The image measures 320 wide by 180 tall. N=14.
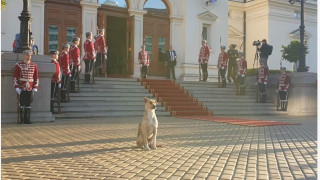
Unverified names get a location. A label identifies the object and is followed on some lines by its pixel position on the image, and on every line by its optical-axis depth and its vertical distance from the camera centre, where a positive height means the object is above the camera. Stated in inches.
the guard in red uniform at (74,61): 584.4 +33.7
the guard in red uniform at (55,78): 512.1 +6.9
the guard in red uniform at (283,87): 701.3 -4.0
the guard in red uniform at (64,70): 550.9 +18.8
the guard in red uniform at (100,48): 657.0 +60.2
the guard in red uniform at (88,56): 617.3 +43.8
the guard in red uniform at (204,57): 764.6 +53.7
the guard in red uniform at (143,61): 748.6 +43.9
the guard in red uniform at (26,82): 438.6 +1.1
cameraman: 740.6 +62.9
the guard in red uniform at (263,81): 726.3 +6.8
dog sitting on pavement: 267.0 -30.3
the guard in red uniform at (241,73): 737.0 +22.0
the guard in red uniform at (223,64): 751.1 +39.5
